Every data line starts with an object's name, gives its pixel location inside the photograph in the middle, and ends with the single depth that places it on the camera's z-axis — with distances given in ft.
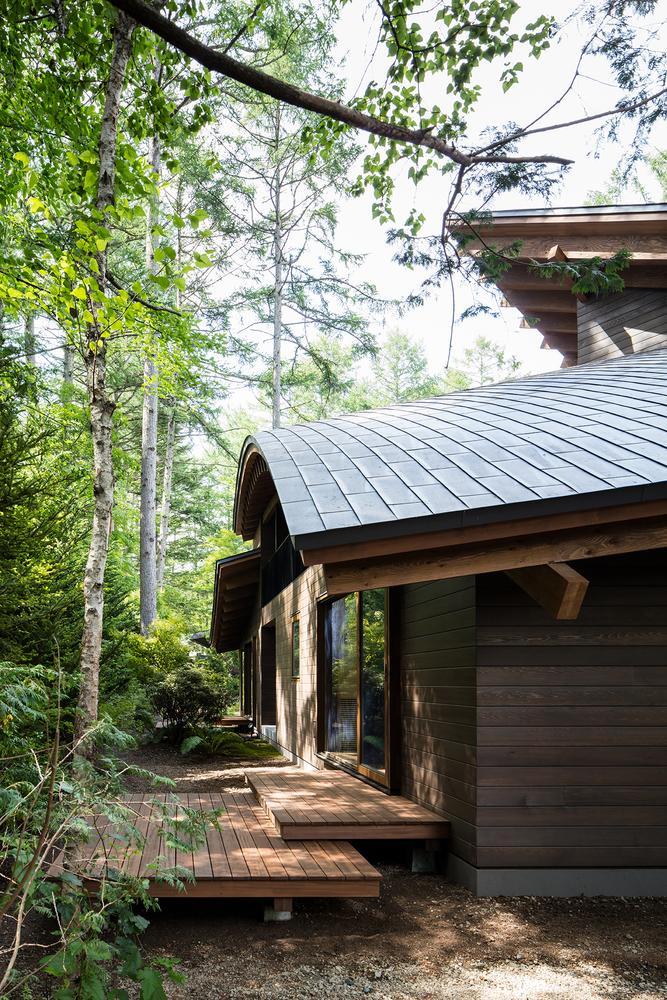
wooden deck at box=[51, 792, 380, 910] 14.64
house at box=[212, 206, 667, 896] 14.15
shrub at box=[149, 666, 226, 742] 41.93
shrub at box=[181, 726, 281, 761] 39.65
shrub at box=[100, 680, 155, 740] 31.05
